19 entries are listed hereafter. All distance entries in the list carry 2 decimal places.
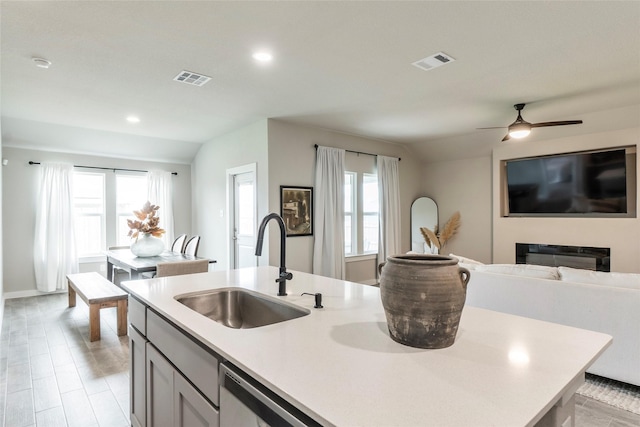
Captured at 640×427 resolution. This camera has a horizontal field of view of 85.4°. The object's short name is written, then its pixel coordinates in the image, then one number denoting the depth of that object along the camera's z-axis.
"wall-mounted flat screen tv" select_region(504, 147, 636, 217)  4.82
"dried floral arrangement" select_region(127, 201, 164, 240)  4.54
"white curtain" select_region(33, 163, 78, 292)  5.53
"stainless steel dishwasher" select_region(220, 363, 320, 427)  0.87
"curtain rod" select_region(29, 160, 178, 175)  5.52
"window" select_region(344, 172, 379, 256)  6.00
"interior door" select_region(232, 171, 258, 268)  5.27
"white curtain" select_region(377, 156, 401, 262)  6.25
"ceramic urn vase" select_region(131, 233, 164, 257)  4.48
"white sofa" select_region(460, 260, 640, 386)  2.47
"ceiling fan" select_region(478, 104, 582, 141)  4.09
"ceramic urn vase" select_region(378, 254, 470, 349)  1.04
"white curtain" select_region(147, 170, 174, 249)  6.64
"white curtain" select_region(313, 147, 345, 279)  5.26
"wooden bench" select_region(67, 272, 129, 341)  3.58
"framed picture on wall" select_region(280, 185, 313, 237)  4.95
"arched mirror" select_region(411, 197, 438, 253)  6.97
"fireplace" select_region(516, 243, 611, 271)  4.98
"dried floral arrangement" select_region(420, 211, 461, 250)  6.71
